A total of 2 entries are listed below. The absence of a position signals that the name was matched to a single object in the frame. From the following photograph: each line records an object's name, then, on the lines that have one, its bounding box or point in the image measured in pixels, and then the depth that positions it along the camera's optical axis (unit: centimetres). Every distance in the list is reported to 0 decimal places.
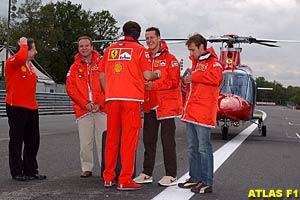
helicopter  1512
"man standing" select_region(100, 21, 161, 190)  645
